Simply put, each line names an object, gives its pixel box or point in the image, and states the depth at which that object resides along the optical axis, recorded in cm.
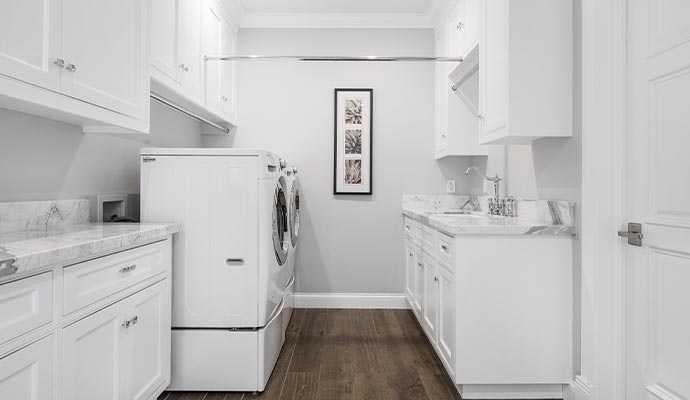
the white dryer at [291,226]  293
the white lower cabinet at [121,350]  129
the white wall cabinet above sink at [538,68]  197
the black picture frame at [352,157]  373
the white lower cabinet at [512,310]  198
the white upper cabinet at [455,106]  314
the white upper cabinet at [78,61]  122
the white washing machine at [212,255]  209
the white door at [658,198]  143
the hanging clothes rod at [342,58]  274
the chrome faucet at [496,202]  279
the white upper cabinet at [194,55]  221
